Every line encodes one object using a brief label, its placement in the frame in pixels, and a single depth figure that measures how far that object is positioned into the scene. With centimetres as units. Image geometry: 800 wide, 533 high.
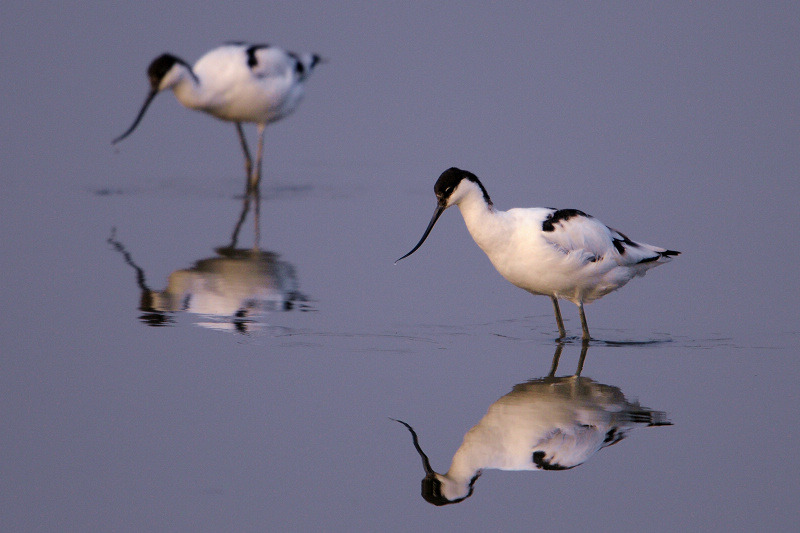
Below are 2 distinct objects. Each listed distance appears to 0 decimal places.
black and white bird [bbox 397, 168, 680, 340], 1482
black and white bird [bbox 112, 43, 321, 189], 2731
